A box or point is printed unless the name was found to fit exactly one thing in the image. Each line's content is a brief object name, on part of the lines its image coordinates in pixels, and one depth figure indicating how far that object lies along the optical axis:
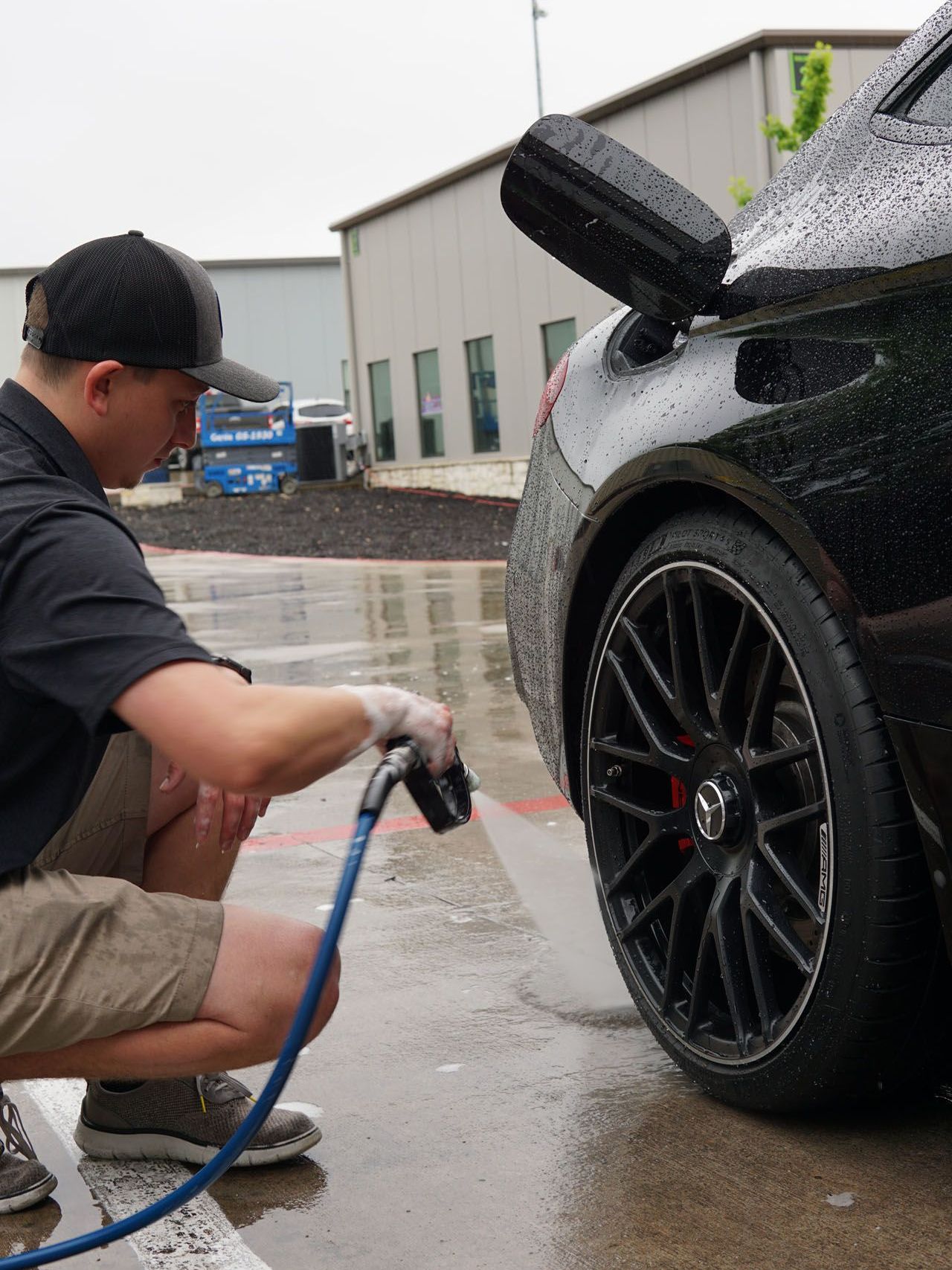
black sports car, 2.08
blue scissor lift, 29.05
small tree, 15.71
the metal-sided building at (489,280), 19.36
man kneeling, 1.74
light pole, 34.16
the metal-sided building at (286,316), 47.41
